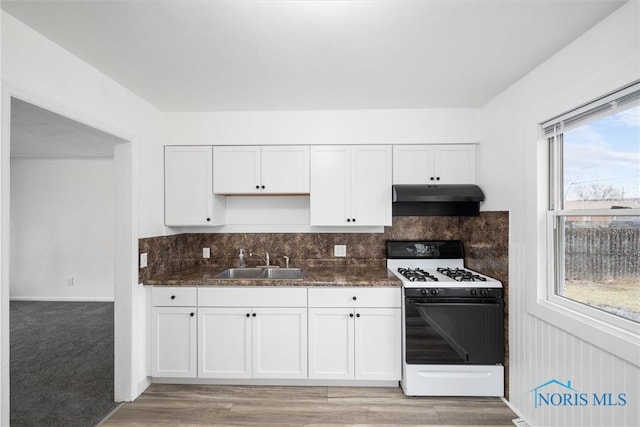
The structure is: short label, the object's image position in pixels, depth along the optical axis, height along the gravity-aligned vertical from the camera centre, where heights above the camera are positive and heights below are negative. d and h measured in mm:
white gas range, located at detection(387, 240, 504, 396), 2344 -936
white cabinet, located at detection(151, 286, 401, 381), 2480 -954
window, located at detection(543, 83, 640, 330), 1554 +44
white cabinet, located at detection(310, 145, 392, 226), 2863 +318
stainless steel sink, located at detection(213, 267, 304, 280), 3088 -570
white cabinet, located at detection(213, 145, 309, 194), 2887 +444
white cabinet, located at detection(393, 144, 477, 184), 2850 +487
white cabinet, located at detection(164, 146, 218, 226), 2885 +286
